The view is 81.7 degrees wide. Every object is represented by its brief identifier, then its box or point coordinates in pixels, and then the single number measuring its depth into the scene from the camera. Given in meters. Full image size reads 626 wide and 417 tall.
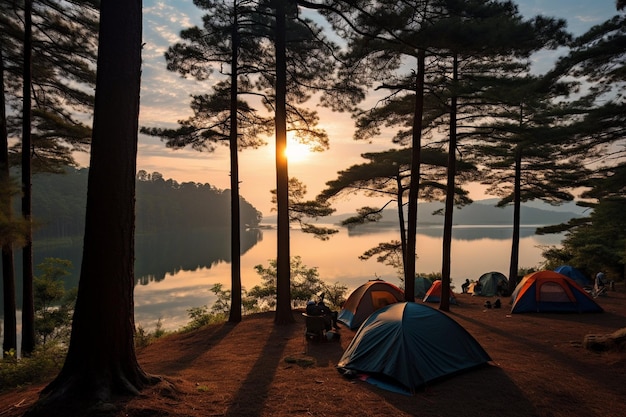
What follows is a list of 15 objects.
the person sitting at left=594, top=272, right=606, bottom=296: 16.06
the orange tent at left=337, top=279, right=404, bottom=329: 10.90
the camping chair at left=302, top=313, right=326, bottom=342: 9.41
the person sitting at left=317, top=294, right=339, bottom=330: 9.61
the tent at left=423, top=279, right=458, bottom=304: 17.00
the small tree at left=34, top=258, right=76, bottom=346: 19.25
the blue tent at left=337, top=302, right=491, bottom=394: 6.05
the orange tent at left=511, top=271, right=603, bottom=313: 12.80
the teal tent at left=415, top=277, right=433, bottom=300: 19.05
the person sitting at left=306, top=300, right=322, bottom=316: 9.60
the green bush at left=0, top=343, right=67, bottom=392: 7.23
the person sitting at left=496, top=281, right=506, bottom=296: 18.61
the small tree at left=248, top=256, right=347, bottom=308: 20.84
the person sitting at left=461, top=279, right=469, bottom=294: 21.28
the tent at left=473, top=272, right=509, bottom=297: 18.78
